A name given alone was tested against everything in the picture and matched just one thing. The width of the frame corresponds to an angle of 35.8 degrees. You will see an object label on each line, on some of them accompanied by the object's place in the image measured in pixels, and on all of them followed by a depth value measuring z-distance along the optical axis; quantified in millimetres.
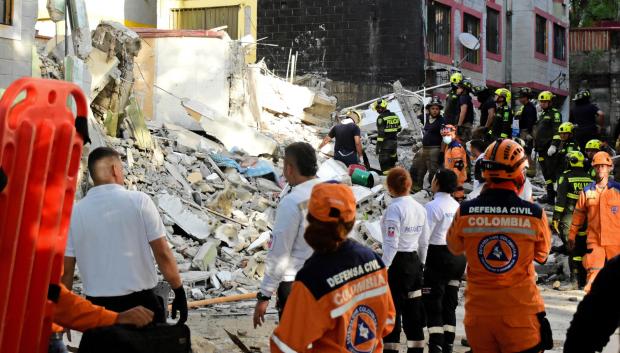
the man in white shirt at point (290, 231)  5855
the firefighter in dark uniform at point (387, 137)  19062
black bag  4207
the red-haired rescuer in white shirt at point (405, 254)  7512
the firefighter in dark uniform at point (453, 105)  19891
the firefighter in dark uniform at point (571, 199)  12578
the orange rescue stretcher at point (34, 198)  3686
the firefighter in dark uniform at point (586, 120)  18219
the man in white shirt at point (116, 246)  5316
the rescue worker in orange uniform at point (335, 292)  3916
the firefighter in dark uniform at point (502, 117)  19562
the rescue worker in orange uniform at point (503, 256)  5199
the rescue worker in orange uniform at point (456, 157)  15836
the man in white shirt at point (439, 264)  7930
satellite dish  28516
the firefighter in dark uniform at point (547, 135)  17639
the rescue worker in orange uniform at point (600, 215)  10555
